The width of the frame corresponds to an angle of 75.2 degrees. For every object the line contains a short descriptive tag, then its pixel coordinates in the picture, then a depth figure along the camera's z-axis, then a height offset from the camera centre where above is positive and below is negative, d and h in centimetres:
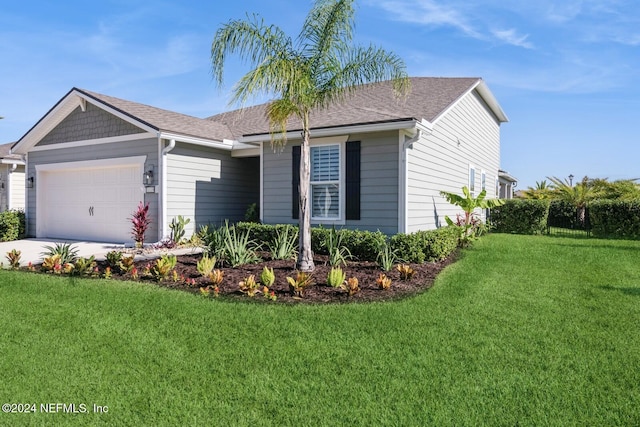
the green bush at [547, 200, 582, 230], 1786 -18
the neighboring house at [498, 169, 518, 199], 2244 +167
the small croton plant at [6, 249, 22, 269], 852 -109
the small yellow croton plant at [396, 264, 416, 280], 699 -106
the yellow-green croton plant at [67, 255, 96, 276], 762 -112
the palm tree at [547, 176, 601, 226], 1748 +71
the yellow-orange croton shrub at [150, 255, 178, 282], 720 -108
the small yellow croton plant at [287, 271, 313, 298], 601 -110
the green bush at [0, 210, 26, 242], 1405 -64
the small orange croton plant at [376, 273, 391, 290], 636 -113
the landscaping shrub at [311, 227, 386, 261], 878 -70
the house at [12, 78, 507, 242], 980 +131
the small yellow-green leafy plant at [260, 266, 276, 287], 637 -107
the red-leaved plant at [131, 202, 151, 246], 1077 -45
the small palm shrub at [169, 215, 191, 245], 1148 -59
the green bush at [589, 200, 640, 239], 1346 -23
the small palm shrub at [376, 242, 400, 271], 773 -94
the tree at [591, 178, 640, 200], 1831 +105
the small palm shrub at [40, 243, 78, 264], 868 -102
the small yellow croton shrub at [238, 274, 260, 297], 605 -116
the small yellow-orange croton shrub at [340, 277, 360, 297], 606 -114
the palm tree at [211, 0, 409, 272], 721 +266
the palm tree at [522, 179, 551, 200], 2183 +95
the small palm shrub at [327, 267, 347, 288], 641 -107
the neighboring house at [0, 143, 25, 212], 1728 +104
